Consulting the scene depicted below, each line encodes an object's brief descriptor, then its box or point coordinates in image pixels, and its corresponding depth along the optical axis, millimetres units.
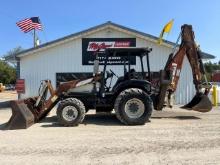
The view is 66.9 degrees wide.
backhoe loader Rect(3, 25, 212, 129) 5676
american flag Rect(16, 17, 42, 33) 12268
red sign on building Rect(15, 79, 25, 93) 10104
